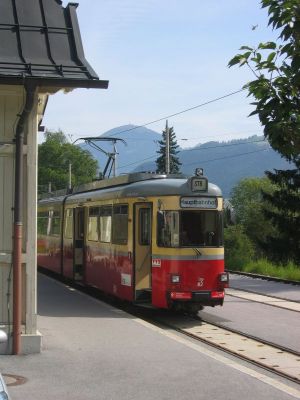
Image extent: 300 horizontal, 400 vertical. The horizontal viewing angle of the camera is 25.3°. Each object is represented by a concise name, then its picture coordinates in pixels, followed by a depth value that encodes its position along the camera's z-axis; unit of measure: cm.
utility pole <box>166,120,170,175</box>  4112
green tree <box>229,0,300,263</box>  495
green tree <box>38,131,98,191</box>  9112
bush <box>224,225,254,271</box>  3100
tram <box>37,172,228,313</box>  1302
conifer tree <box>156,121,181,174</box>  6838
